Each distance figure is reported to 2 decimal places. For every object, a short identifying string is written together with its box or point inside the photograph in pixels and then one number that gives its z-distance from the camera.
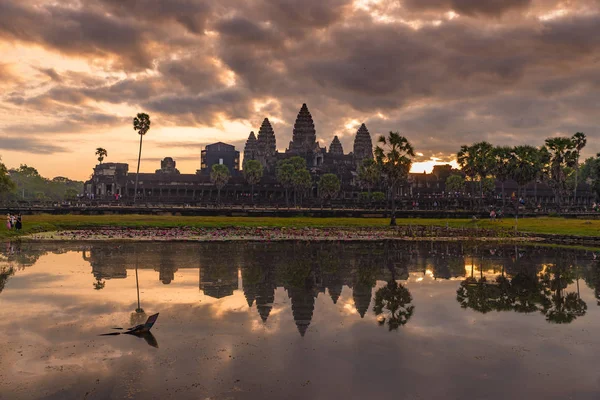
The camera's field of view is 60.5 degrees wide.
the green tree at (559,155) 87.31
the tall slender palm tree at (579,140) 95.94
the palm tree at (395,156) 59.28
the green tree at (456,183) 145.61
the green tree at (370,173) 120.70
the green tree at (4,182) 84.36
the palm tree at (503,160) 94.19
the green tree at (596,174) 114.12
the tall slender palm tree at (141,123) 96.62
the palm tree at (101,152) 128.75
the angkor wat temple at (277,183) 133.00
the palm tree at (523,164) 91.75
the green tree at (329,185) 129.00
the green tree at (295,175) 115.19
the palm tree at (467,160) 90.56
